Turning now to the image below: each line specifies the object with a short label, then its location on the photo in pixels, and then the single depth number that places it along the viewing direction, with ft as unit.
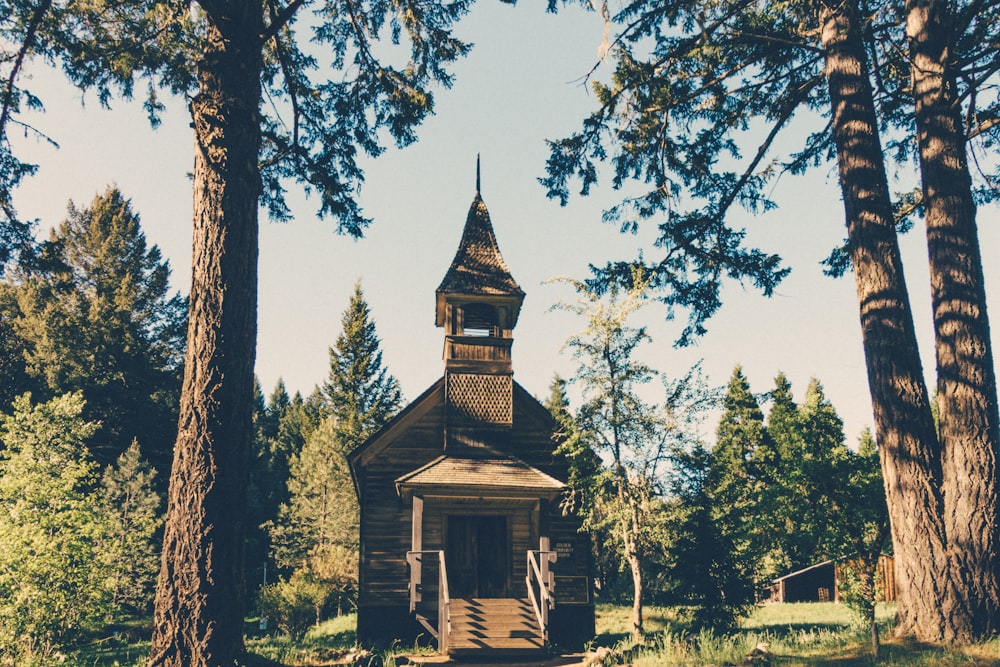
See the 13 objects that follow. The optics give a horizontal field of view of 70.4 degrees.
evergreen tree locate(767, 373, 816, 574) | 68.49
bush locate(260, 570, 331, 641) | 78.54
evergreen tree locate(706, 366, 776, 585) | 49.16
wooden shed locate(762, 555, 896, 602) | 119.96
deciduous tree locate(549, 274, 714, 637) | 51.96
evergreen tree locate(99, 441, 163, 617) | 96.48
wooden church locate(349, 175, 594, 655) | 56.95
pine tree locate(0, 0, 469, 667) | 21.35
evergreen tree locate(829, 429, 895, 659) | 63.42
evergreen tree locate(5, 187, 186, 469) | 126.11
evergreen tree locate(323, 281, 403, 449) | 145.59
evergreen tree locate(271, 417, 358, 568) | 113.70
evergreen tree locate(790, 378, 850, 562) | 66.95
